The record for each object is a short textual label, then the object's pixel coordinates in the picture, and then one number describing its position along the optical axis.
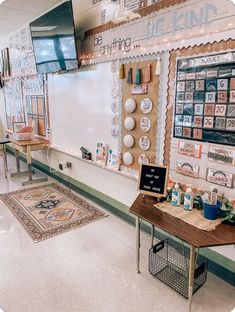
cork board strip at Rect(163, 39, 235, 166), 1.68
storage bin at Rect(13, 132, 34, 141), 4.04
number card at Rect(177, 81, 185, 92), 1.94
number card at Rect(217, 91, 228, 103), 1.71
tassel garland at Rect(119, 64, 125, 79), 2.46
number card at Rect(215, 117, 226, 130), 1.74
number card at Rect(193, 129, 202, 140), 1.89
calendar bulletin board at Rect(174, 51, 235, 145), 1.69
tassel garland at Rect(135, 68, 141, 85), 2.29
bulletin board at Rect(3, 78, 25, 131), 5.01
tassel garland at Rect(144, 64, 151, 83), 2.20
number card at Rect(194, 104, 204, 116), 1.86
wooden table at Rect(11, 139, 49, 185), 3.80
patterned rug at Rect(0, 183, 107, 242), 2.64
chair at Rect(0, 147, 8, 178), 4.40
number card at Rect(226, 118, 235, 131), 1.69
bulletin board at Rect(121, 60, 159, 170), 2.21
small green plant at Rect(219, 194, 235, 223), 1.59
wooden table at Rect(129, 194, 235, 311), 1.39
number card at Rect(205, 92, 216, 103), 1.77
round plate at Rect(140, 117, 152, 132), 2.31
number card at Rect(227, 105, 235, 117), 1.68
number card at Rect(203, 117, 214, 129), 1.81
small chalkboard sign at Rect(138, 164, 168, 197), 1.91
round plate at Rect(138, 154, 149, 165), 2.39
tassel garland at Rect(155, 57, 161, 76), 2.11
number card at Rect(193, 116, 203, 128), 1.88
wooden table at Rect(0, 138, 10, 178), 4.14
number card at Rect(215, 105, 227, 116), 1.73
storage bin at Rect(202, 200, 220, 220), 1.62
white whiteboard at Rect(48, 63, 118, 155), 2.81
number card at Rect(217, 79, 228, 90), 1.69
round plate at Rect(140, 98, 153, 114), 2.26
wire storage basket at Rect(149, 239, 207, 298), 1.81
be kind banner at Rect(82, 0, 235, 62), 1.67
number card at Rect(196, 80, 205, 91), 1.82
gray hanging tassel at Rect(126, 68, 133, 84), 2.39
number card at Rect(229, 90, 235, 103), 1.66
